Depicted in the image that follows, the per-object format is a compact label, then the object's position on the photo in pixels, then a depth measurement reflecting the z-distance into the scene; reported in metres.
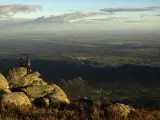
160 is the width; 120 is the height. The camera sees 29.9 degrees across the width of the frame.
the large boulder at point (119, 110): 16.77
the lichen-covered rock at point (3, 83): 25.43
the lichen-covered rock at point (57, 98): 22.26
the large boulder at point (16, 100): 18.72
